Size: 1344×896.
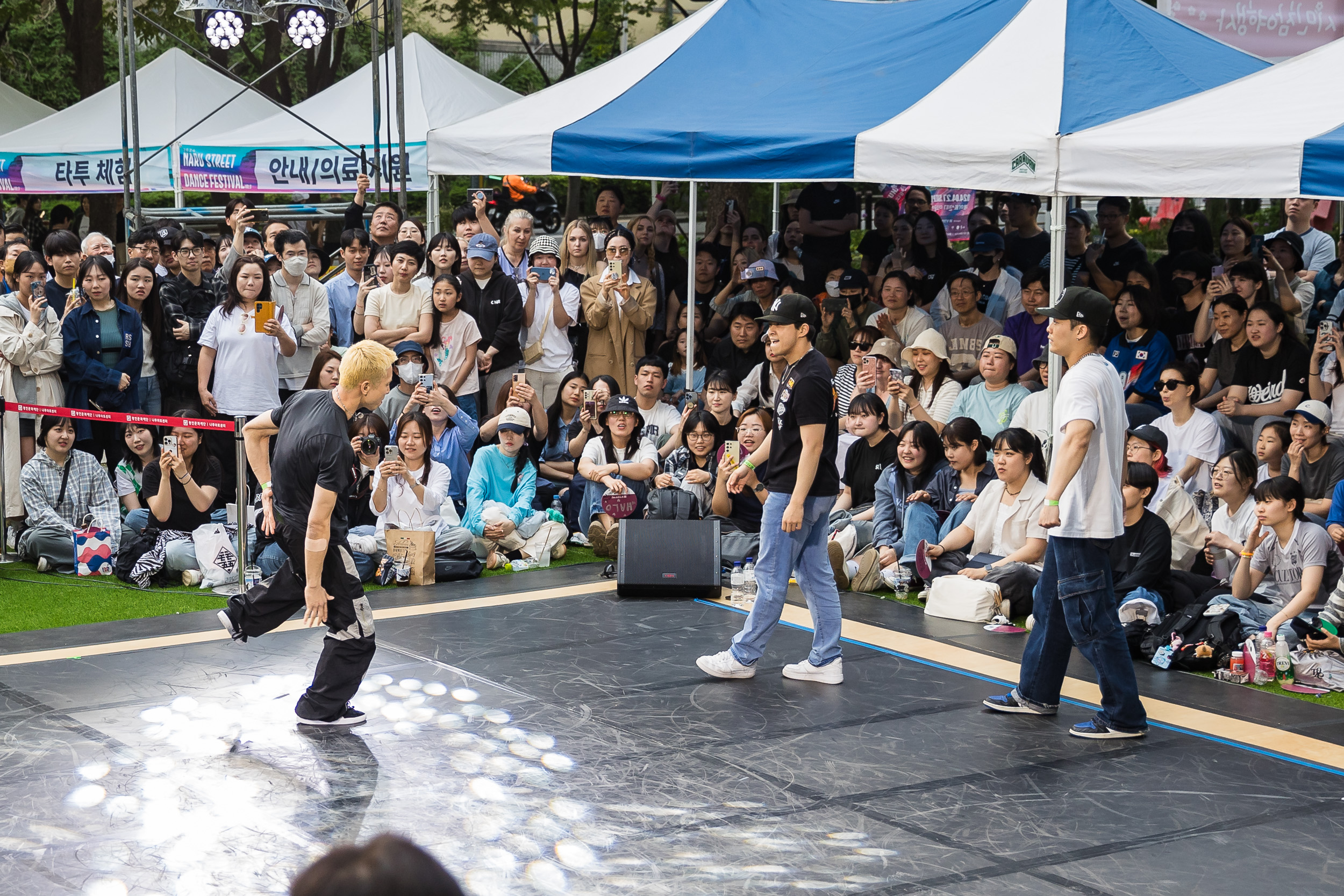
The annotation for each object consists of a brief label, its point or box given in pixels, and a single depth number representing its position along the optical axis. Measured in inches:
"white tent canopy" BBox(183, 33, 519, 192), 644.7
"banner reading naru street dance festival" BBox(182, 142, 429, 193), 645.3
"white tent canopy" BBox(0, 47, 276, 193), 681.0
